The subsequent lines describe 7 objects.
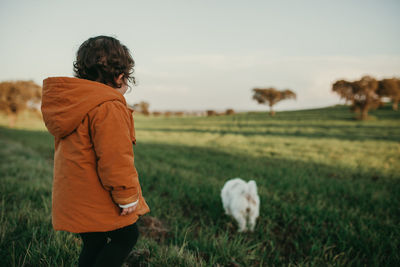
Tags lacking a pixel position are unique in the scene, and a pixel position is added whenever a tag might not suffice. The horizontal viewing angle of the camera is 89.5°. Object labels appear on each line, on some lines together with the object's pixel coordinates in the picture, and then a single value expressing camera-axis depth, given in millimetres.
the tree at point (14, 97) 28422
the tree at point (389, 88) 28364
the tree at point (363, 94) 27609
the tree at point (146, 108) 64150
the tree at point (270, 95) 48406
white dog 3107
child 1215
